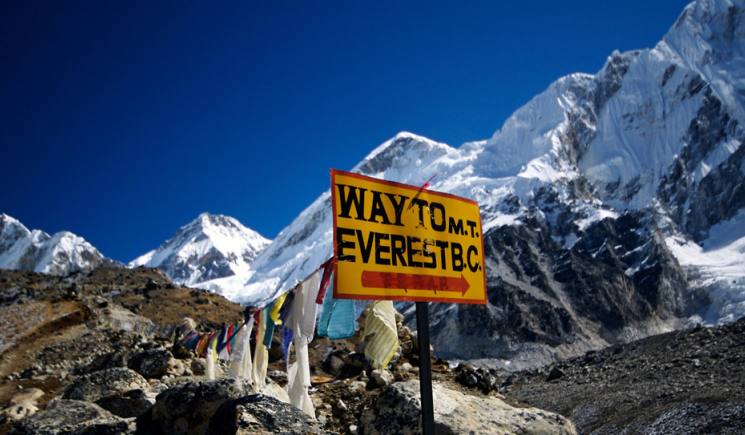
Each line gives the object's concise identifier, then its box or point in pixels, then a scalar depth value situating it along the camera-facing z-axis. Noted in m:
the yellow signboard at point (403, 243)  5.19
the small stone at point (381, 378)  13.23
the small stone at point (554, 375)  37.86
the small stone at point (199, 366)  15.29
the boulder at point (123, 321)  28.35
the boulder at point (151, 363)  14.04
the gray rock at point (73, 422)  6.38
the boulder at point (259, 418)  5.38
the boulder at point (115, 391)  9.20
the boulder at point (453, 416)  8.22
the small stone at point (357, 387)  13.01
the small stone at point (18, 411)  11.85
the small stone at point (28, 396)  16.16
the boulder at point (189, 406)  5.95
